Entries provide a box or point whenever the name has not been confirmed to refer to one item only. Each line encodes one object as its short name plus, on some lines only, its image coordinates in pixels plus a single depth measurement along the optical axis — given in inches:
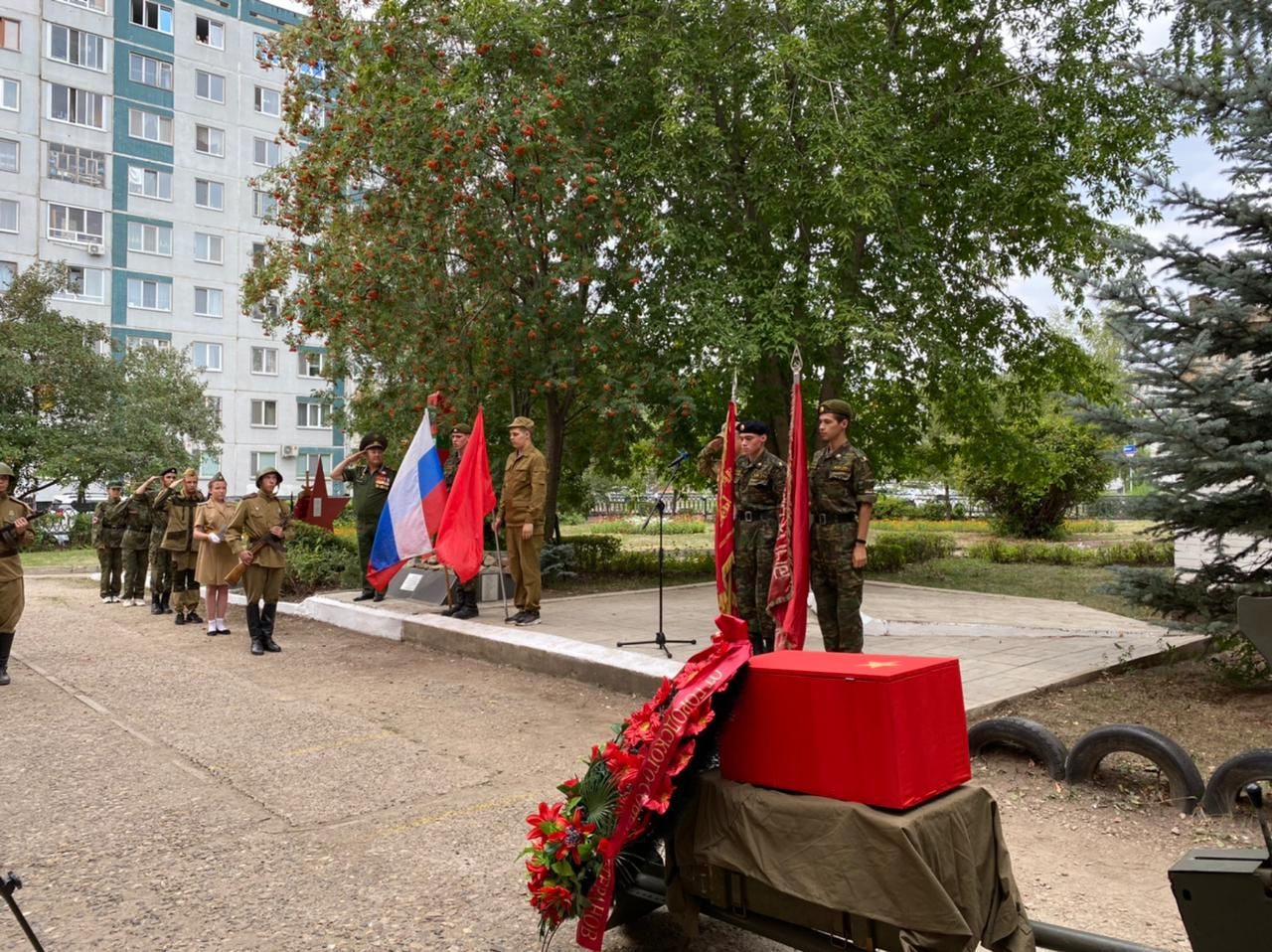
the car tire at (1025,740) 223.0
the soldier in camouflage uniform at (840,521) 298.4
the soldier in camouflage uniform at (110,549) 621.6
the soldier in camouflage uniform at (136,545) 602.5
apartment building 1514.5
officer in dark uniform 506.0
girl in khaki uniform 462.6
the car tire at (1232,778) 191.8
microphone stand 356.5
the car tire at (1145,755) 203.0
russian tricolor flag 432.5
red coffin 118.7
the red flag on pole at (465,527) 421.4
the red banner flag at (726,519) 327.9
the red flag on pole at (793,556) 287.1
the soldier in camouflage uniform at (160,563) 565.3
